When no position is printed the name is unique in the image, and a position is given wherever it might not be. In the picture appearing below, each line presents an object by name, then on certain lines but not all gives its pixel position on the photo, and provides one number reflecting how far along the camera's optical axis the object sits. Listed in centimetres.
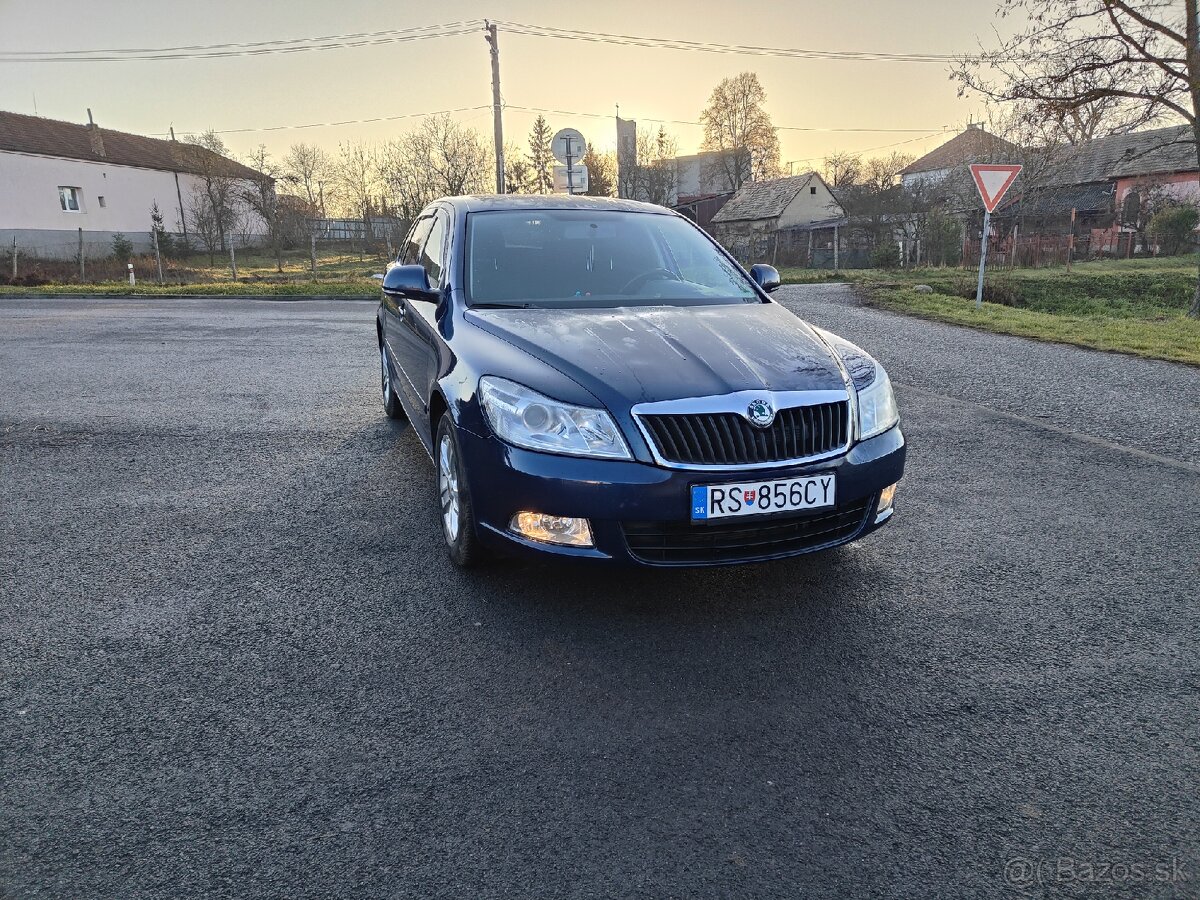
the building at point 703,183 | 6341
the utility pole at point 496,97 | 2736
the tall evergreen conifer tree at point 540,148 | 6277
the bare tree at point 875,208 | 3516
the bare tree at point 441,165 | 4700
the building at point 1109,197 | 3303
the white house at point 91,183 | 4169
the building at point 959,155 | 3718
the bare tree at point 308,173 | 5200
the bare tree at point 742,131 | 7094
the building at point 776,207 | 5300
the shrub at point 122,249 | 4072
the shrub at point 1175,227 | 3225
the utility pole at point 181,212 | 5118
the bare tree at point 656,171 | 7006
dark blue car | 296
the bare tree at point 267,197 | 4431
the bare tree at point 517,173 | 4856
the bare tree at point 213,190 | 4772
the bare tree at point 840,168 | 7019
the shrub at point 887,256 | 3014
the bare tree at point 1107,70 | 1380
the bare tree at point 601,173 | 6525
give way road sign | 1383
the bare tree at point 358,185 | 4934
